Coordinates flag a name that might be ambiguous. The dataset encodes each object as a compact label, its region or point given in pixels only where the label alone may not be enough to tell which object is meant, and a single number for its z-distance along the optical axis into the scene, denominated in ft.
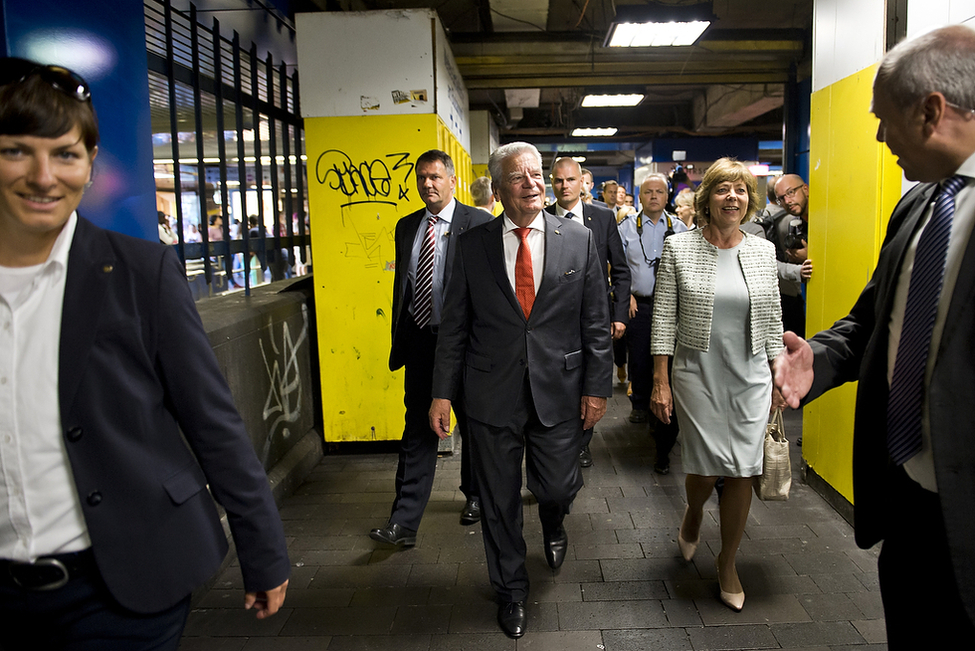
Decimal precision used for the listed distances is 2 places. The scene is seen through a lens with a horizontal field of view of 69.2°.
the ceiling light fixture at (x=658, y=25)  21.07
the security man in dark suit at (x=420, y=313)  12.76
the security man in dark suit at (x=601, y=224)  15.99
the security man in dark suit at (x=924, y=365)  4.60
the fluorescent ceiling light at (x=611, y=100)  37.21
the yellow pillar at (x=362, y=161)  16.47
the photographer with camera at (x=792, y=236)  18.47
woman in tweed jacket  10.37
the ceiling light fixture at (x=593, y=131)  50.60
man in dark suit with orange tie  9.82
